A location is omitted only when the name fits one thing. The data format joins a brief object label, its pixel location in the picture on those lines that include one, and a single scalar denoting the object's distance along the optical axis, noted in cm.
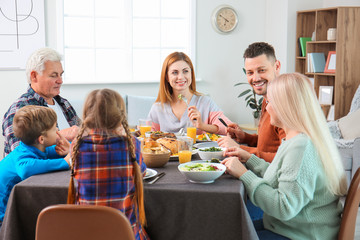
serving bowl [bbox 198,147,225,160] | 205
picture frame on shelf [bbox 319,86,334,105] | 500
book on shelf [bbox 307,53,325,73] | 511
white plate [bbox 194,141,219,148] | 242
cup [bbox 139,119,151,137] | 262
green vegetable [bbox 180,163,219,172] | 171
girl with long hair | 153
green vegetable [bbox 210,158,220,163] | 195
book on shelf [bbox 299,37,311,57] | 531
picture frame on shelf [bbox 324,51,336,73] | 498
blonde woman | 155
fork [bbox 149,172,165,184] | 170
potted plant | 527
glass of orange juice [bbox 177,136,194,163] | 202
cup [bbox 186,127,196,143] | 252
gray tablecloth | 159
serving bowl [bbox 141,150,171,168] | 194
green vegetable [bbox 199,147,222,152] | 210
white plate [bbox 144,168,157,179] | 175
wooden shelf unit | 483
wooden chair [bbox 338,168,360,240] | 157
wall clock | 543
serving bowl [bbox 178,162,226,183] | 166
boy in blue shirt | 186
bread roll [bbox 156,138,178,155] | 219
